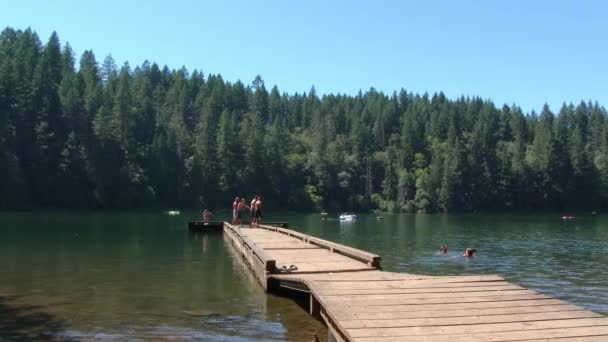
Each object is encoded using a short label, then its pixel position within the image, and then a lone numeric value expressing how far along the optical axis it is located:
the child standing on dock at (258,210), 42.37
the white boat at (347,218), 85.81
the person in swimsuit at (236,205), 45.47
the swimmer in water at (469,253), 34.12
